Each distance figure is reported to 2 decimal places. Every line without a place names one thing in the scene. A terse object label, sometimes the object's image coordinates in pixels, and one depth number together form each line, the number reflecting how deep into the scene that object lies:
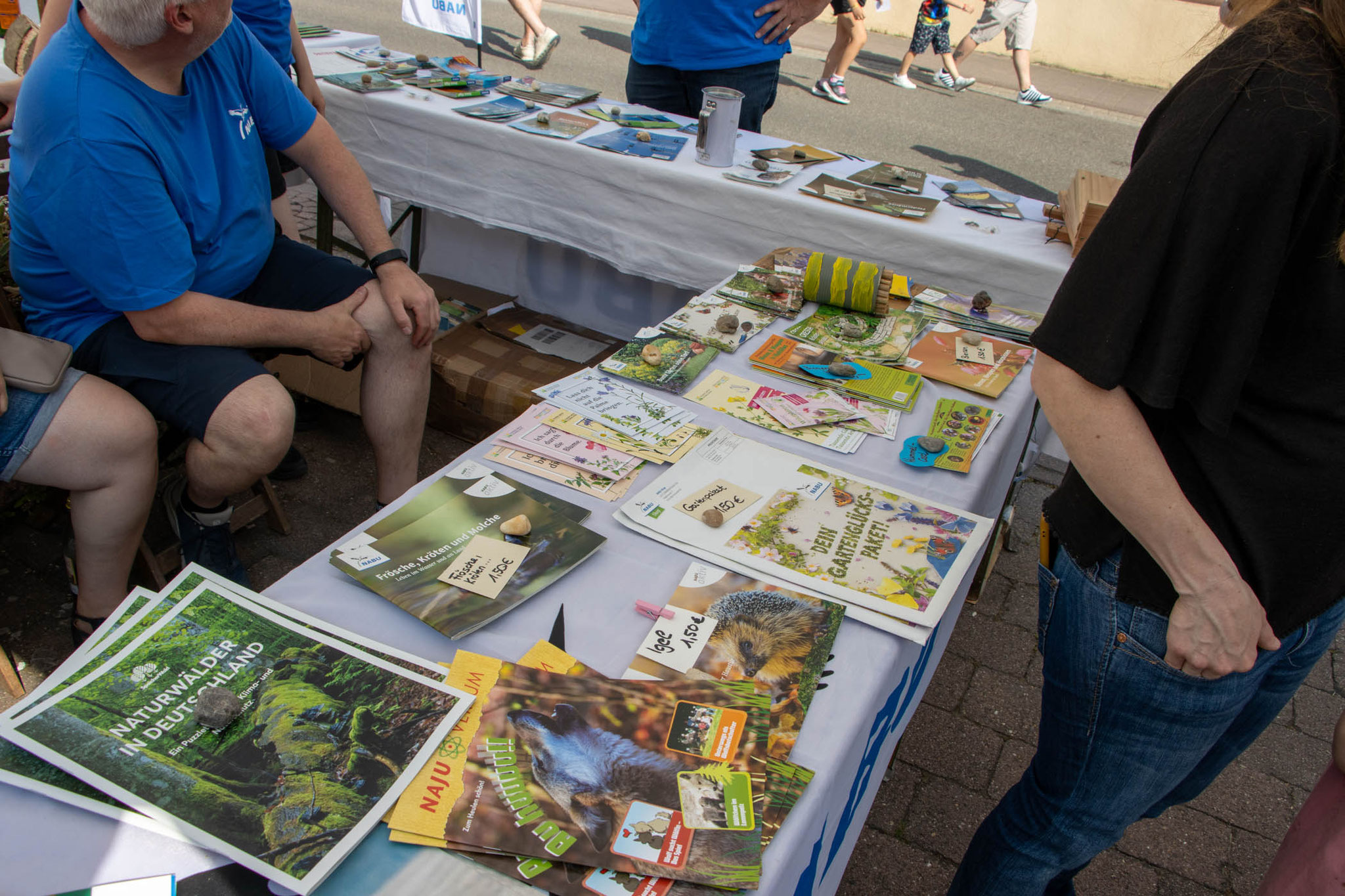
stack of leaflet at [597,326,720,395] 1.54
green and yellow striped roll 1.82
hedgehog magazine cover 0.95
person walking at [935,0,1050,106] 8.20
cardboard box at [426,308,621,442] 2.58
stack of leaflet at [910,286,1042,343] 1.88
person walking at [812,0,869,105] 7.22
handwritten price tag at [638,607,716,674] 0.98
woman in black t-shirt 0.75
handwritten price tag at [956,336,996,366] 1.73
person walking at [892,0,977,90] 8.00
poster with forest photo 0.75
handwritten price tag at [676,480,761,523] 1.23
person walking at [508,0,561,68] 7.41
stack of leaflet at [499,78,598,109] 3.04
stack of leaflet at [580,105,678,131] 2.87
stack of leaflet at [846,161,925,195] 2.57
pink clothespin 1.04
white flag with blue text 3.76
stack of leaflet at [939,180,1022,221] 2.50
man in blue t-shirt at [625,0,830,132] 2.81
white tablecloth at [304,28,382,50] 3.33
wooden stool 1.93
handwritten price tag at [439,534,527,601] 1.04
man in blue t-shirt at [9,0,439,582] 1.53
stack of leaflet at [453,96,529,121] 2.76
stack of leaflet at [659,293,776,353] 1.71
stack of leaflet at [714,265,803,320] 1.86
